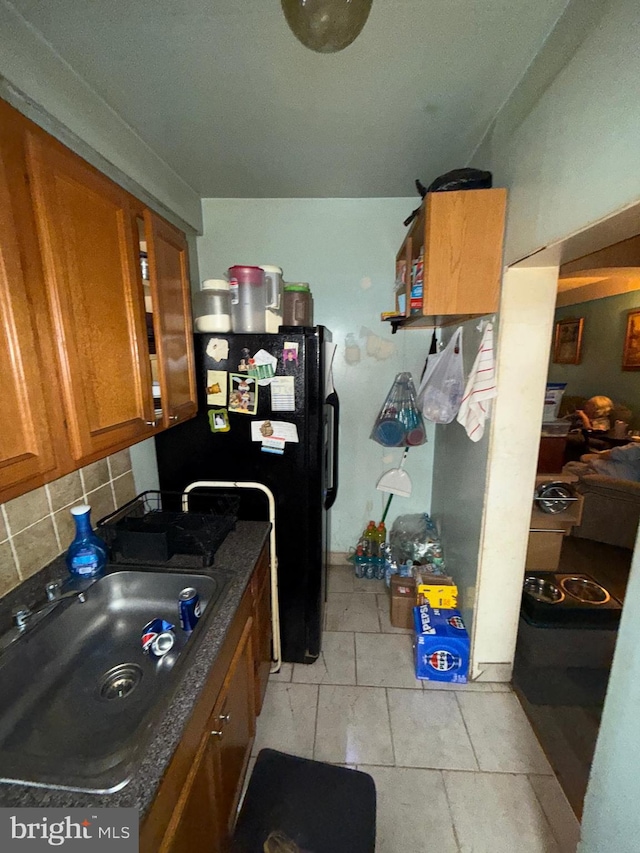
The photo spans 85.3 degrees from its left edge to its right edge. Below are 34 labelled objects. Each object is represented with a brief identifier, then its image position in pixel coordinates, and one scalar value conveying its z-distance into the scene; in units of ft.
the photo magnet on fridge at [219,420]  5.18
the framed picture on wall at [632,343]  11.59
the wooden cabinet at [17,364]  2.26
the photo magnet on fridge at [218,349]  4.99
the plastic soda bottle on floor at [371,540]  8.30
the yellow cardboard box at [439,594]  6.16
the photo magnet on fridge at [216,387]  5.07
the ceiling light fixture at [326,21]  2.30
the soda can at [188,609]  3.40
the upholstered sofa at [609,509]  9.14
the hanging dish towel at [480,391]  4.76
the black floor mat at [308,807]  3.82
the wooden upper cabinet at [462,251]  4.47
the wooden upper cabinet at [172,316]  3.93
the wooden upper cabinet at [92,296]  2.61
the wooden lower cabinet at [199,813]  2.32
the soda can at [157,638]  3.39
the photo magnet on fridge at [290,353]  4.86
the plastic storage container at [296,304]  5.84
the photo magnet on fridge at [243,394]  5.02
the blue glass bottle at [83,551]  3.74
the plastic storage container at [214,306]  5.12
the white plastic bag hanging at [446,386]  5.77
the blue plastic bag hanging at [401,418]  7.47
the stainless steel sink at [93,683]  2.19
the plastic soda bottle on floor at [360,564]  8.25
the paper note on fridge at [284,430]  5.08
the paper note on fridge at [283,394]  4.95
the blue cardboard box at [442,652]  5.58
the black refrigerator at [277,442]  4.95
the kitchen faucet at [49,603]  3.11
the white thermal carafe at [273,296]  5.37
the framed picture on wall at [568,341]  13.92
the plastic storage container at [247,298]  5.15
